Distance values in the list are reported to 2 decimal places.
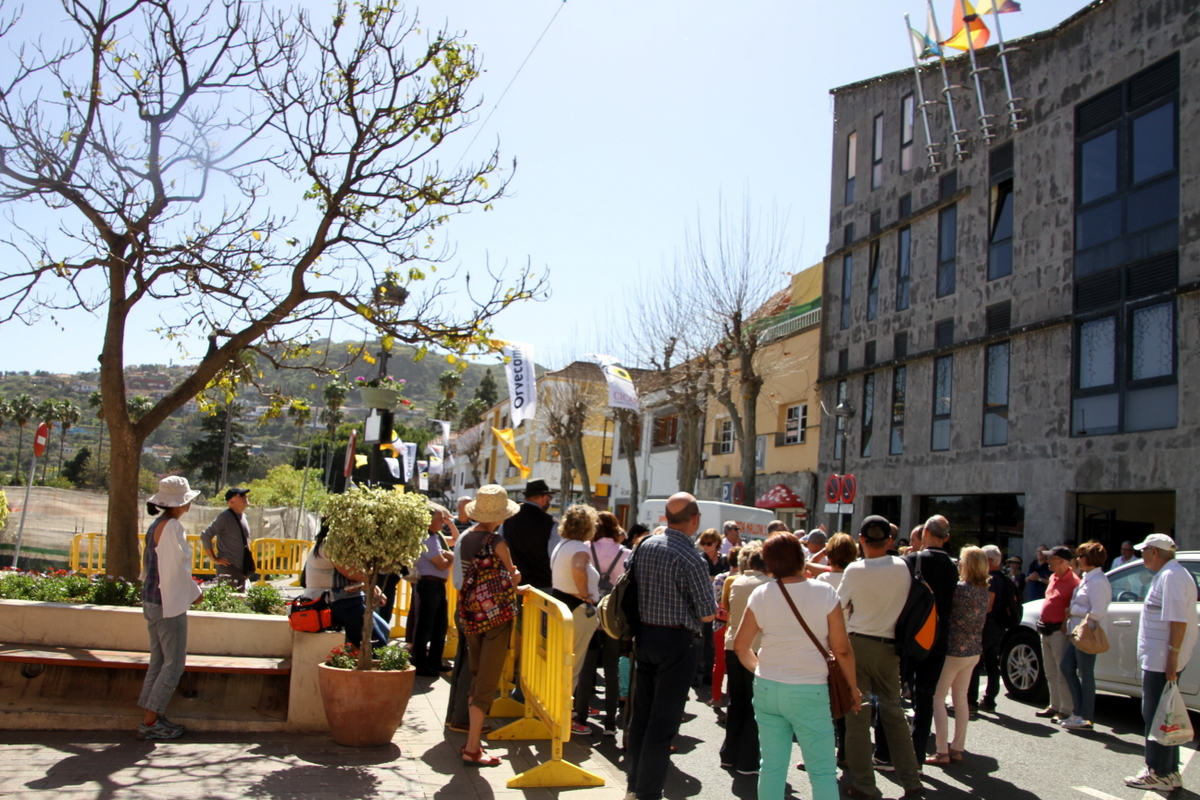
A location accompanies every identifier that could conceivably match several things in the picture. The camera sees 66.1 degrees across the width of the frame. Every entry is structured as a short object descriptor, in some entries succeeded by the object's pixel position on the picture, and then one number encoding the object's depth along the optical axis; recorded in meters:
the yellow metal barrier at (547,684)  5.61
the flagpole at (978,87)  20.70
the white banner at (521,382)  18.95
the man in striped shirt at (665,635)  5.32
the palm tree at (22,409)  82.62
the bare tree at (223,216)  8.68
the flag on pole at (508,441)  20.97
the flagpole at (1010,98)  19.95
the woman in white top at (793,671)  4.66
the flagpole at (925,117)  22.48
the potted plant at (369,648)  6.36
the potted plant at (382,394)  13.06
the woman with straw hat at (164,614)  6.32
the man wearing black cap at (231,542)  9.91
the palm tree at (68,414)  82.75
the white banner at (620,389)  23.48
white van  20.97
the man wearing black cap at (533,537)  7.66
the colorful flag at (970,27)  21.03
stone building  16.11
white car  9.14
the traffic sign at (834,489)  18.66
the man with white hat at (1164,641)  6.42
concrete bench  6.57
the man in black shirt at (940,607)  6.75
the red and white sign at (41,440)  13.11
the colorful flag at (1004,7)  20.45
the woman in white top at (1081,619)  8.53
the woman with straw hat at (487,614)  6.32
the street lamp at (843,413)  20.05
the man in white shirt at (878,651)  5.99
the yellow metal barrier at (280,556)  17.09
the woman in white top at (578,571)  7.42
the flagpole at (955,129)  21.61
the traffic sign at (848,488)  18.02
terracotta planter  6.35
